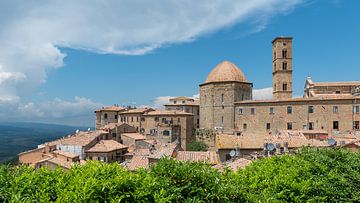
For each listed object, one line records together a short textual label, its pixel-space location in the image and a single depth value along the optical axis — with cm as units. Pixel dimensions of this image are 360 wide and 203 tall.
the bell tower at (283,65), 6775
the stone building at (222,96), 6009
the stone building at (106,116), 7788
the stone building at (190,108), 7506
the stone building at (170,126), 5612
